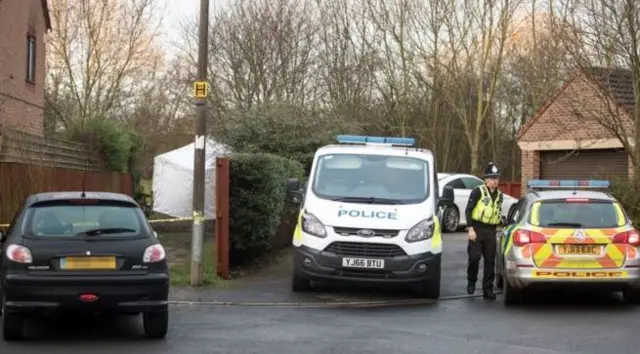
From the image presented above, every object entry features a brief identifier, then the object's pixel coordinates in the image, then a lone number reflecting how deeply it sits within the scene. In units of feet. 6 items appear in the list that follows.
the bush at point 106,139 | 77.97
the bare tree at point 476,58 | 107.45
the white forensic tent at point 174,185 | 90.27
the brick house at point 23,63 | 70.03
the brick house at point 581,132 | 54.75
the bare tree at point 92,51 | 117.50
